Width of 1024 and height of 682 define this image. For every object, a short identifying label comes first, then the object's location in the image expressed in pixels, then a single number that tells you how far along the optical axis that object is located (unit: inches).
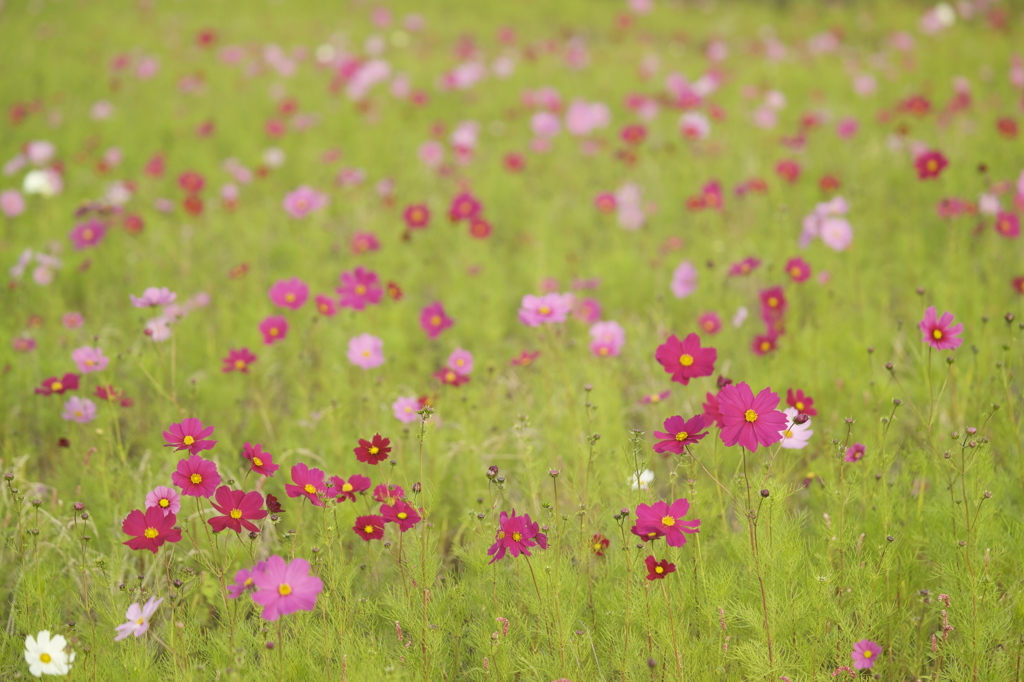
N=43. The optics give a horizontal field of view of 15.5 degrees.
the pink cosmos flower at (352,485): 177.6
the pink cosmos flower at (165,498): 177.7
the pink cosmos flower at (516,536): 175.1
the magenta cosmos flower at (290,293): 201.0
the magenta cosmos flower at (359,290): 198.2
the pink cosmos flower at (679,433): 175.7
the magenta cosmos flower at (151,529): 174.3
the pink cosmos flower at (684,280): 210.6
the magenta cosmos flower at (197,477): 176.8
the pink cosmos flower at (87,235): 214.9
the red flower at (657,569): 173.8
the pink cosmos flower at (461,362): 198.0
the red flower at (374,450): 180.1
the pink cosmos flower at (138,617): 174.7
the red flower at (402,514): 176.5
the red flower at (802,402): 184.0
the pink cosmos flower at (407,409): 191.7
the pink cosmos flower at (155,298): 189.6
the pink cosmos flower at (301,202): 237.0
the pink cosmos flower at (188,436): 178.3
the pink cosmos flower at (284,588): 172.2
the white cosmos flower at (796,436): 182.6
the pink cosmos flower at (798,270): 202.0
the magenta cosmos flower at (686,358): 179.1
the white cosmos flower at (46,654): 172.2
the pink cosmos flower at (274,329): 195.4
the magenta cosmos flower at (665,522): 173.7
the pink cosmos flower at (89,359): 192.1
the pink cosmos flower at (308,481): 178.2
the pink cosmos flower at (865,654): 175.4
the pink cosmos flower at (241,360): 194.1
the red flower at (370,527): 177.3
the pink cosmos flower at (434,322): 200.2
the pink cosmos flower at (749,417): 174.2
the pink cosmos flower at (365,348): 197.2
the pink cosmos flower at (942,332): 179.0
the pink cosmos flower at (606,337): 201.8
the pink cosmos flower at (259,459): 177.0
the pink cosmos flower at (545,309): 191.2
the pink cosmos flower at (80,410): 190.7
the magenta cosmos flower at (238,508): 175.1
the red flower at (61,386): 189.7
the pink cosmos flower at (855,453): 182.9
